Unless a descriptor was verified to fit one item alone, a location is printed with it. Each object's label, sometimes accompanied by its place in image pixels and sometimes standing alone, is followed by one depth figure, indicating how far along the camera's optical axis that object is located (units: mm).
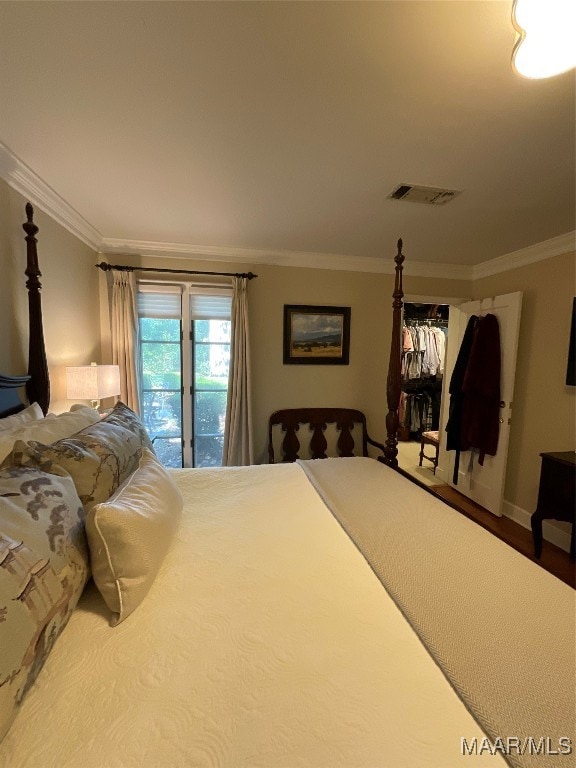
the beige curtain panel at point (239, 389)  2883
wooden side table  2023
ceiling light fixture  750
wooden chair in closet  3763
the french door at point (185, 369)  2920
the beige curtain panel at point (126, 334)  2732
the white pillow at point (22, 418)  1189
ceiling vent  1756
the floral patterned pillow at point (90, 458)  926
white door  2729
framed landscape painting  3088
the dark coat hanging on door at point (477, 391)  2861
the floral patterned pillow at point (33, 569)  559
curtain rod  2682
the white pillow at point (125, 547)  825
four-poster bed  574
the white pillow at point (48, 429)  1031
